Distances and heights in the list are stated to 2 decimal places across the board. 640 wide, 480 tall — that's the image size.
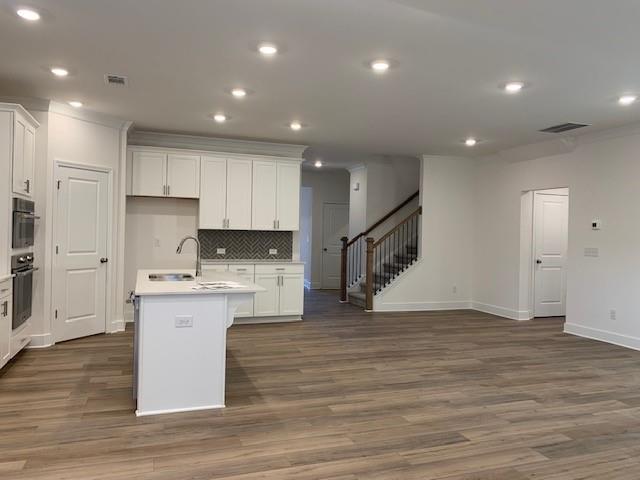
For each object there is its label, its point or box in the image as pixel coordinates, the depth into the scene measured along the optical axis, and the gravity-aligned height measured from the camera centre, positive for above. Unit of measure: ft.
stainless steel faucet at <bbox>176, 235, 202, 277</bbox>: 15.45 -1.14
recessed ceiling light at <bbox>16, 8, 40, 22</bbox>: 10.13 +4.59
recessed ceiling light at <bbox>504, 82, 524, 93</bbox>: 14.28 +4.61
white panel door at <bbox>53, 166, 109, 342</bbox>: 17.79 -0.76
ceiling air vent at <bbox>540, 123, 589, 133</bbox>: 19.20 +4.68
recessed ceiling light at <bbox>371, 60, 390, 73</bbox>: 12.66 +4.58
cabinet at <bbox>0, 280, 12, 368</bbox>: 13.60 -2.55
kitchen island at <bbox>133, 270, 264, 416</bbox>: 11.30 -2.59
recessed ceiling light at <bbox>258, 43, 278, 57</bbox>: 11.71 +4.59
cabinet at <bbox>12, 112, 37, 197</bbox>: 14.64 +2.48
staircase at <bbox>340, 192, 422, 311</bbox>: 28.78 -1.11
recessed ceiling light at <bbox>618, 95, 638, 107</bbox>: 15.31 +4.63
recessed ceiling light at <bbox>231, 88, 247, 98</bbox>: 15.47 +4.63
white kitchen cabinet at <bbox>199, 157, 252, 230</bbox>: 22.65 +1.98
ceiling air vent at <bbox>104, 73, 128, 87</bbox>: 14.39 +4.62
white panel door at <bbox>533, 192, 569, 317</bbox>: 25.70 -0.54
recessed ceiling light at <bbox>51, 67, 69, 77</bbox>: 13.83 +4.61
